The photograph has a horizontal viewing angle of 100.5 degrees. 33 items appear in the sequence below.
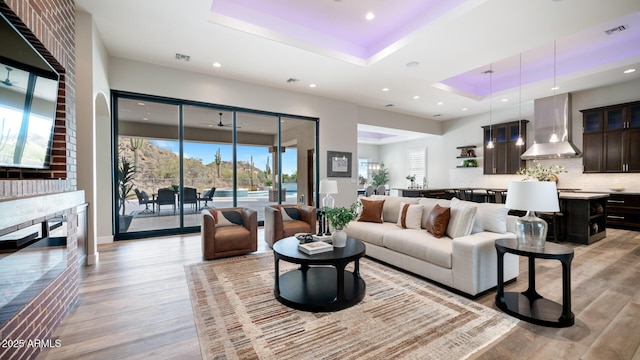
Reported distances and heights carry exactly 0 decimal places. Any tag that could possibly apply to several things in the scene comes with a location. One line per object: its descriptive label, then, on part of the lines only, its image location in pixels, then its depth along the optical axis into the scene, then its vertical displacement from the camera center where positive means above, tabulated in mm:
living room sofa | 2689 -774
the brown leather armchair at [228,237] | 3840 -856
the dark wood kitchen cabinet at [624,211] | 5668 -743
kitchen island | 4742 -727
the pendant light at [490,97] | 6150 +2154
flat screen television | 1548 +528
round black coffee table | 2479 -1128
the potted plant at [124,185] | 5156 -101
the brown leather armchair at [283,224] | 4363 -772
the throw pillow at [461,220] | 3117 -499
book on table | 2659 -705
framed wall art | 7156 +407
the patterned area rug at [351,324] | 1894 -1214
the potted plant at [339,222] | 2887 -472
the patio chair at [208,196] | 6558 -408
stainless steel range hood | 6566 +1262
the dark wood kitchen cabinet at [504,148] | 7594 +871
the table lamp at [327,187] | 4641 -147
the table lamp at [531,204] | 2314 -239
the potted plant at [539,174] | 5195 +71
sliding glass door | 5379 +441
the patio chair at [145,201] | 5582 -454
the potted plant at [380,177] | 12414 +66
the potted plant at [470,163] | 8724 +502
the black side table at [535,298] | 2211 -1164
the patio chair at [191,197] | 6035 -394
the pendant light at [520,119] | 7462 +1664
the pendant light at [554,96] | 5292 +2074
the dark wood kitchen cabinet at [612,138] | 5777 +885
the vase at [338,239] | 2883 -654
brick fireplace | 1572 -46
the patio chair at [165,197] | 5930 -393
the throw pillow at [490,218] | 3124 -487
